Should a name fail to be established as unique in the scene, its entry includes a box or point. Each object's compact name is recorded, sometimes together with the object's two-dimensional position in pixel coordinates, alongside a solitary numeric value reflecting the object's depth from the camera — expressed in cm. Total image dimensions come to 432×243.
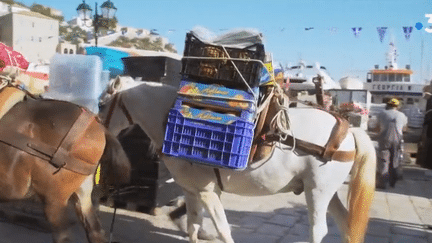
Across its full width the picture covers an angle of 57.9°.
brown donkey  304
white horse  339
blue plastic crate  309
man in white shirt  812
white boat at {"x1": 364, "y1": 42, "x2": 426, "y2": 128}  3534
